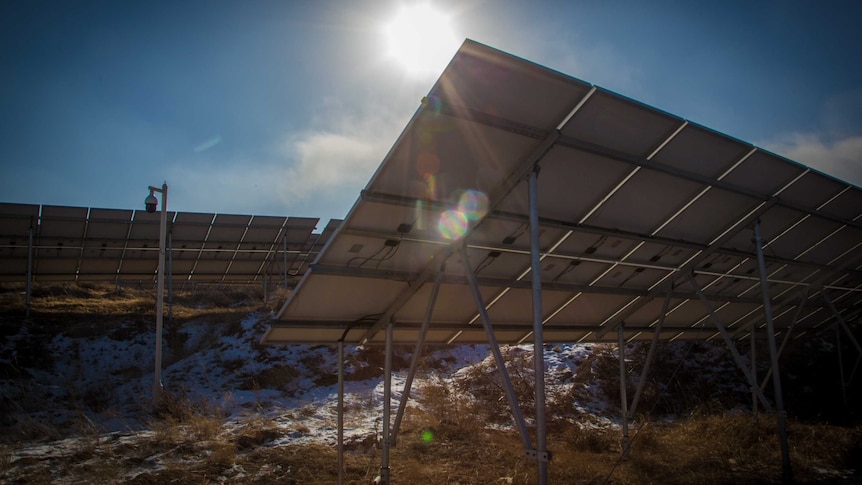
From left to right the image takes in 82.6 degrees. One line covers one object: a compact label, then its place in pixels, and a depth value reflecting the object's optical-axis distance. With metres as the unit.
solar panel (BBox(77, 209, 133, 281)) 18.66
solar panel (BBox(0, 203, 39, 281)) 17.78
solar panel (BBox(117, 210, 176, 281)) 19.31
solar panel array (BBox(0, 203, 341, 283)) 18.55
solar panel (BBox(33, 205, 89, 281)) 18.22
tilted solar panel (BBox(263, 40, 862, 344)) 5.68
